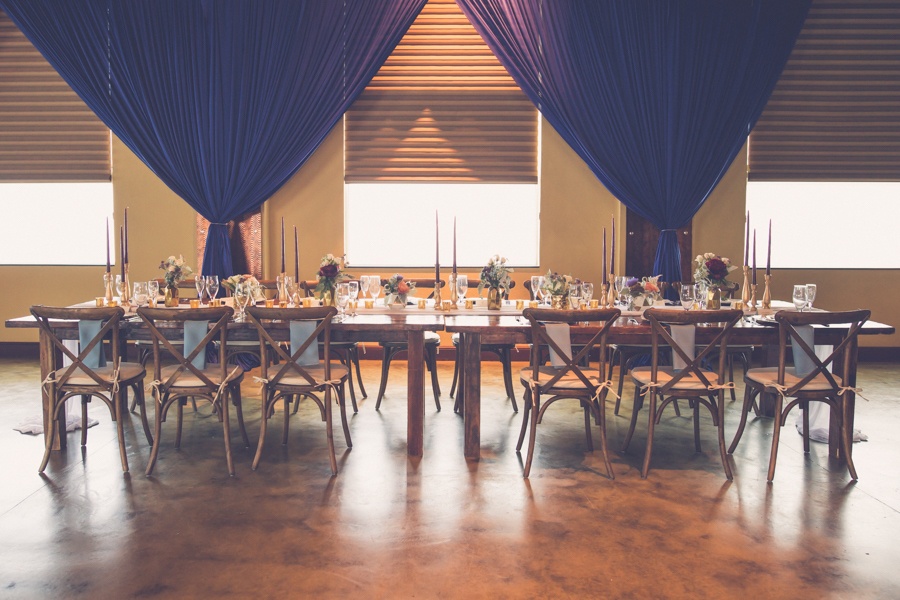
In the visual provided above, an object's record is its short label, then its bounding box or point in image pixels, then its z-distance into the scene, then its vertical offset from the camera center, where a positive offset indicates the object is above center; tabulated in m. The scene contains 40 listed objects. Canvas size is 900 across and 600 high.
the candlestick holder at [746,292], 3.97 -0.14
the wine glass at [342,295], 3.74 -0.16
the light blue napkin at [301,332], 3.20 -0.33
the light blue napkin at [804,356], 3.17 -0.44
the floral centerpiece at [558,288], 3.54 -0.11
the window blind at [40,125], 5.80 +1.33
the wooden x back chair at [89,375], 2.98 -0.56
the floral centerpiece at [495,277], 3.76 -0.05
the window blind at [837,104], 5.69 +1.55
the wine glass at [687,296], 3.73 -0.16
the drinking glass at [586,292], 3.76 -0.14
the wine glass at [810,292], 3.61 -0.12
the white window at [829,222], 5.98 +0.47
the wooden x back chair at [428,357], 4.28 -0.61
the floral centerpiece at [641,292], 3.80 -0.14
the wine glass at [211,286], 3.87 -0.12
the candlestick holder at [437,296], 3.79 -0.17
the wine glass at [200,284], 3.87 -0.10
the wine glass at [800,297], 3.64 -0.16
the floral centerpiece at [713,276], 3.74 -0.04
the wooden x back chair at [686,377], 2.92 -0.54
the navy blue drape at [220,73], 5.54 +1.75
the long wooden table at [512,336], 3.16 -0.35
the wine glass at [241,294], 3.67 -0.16
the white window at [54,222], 6.04 +0.43
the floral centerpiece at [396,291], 3.84 -0.14
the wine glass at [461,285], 3.86 -0.10
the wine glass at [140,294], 3.71 -0.16
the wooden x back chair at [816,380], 2.93 -0.55
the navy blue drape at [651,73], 5.51 +1.76
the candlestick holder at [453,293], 3.69 -0.15
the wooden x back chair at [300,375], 2.96 -0.55
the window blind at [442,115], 5.80 +1.44
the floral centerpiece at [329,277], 3.66 -0.05
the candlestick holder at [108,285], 3.86 -0.11
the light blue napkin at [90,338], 3.18 -0.37
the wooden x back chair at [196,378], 2.98 -0.57
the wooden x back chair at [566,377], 2.94 -0.55
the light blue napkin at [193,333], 3.20 -0.34
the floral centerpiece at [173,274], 3.85 -0.04
